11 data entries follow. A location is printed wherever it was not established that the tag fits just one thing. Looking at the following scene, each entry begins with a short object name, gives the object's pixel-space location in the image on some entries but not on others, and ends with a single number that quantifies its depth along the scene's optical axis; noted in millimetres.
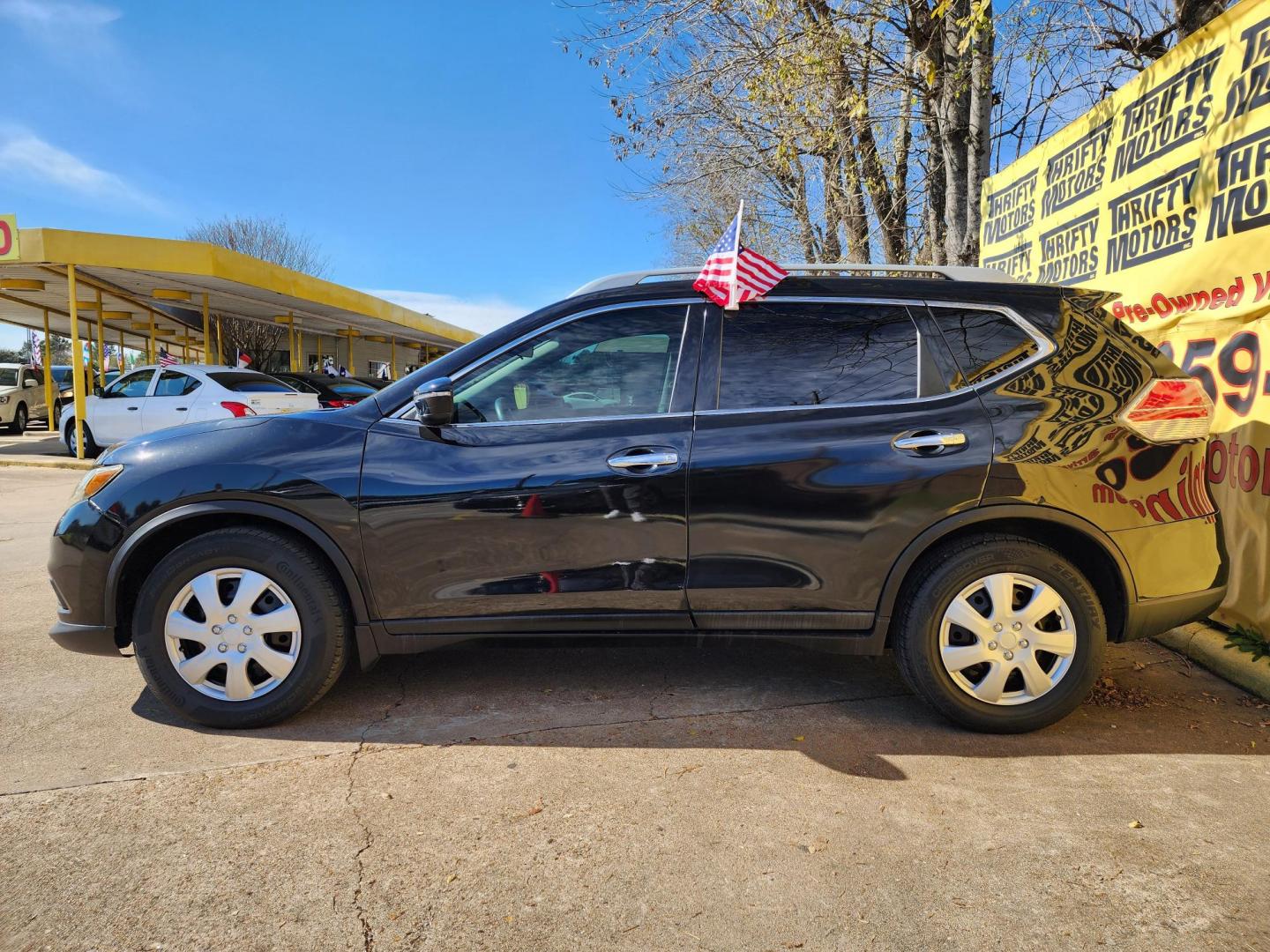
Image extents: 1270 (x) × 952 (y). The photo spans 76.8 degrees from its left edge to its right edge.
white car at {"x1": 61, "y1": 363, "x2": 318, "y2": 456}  12445
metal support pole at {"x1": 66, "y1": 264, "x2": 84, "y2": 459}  13973
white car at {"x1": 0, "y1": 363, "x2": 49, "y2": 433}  21203
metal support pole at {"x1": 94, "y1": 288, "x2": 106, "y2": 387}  20219
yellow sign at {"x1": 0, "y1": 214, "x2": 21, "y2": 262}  14039
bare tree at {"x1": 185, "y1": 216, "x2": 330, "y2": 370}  35500
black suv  3145
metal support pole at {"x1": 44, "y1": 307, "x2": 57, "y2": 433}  20344
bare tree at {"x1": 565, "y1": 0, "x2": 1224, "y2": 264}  7727
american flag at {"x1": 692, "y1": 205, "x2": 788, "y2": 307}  3289
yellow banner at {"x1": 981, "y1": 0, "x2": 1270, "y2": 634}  3977
